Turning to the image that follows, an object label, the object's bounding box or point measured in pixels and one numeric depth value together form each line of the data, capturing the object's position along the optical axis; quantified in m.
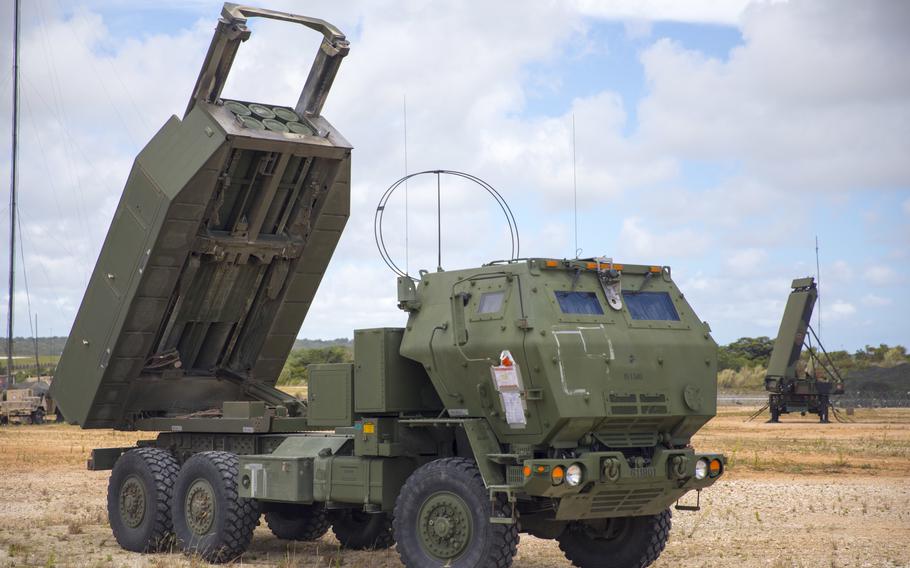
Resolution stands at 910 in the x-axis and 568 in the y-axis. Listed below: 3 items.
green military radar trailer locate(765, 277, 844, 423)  37.03
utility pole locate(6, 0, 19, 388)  35.12
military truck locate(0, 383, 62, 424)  41.03
